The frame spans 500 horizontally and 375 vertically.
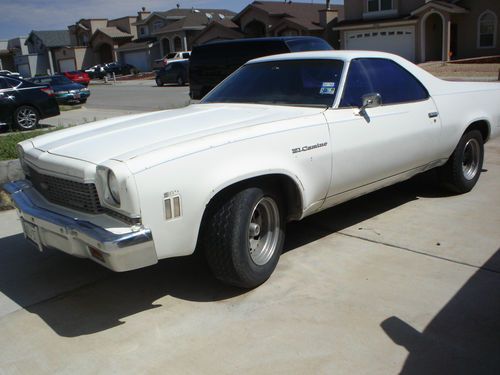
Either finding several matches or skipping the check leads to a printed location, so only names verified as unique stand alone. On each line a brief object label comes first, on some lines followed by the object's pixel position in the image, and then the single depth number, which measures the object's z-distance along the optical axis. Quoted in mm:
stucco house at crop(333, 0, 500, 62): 28734
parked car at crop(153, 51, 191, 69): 41016
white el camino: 3246
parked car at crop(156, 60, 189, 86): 31156
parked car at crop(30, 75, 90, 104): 21094
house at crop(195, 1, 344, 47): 37875
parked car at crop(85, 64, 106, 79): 51125
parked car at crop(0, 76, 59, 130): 13184
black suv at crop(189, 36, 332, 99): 10906
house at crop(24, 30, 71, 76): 71625
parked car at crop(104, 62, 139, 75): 51562
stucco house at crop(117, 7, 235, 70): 51719
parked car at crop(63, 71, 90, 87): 36250
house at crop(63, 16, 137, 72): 62062
